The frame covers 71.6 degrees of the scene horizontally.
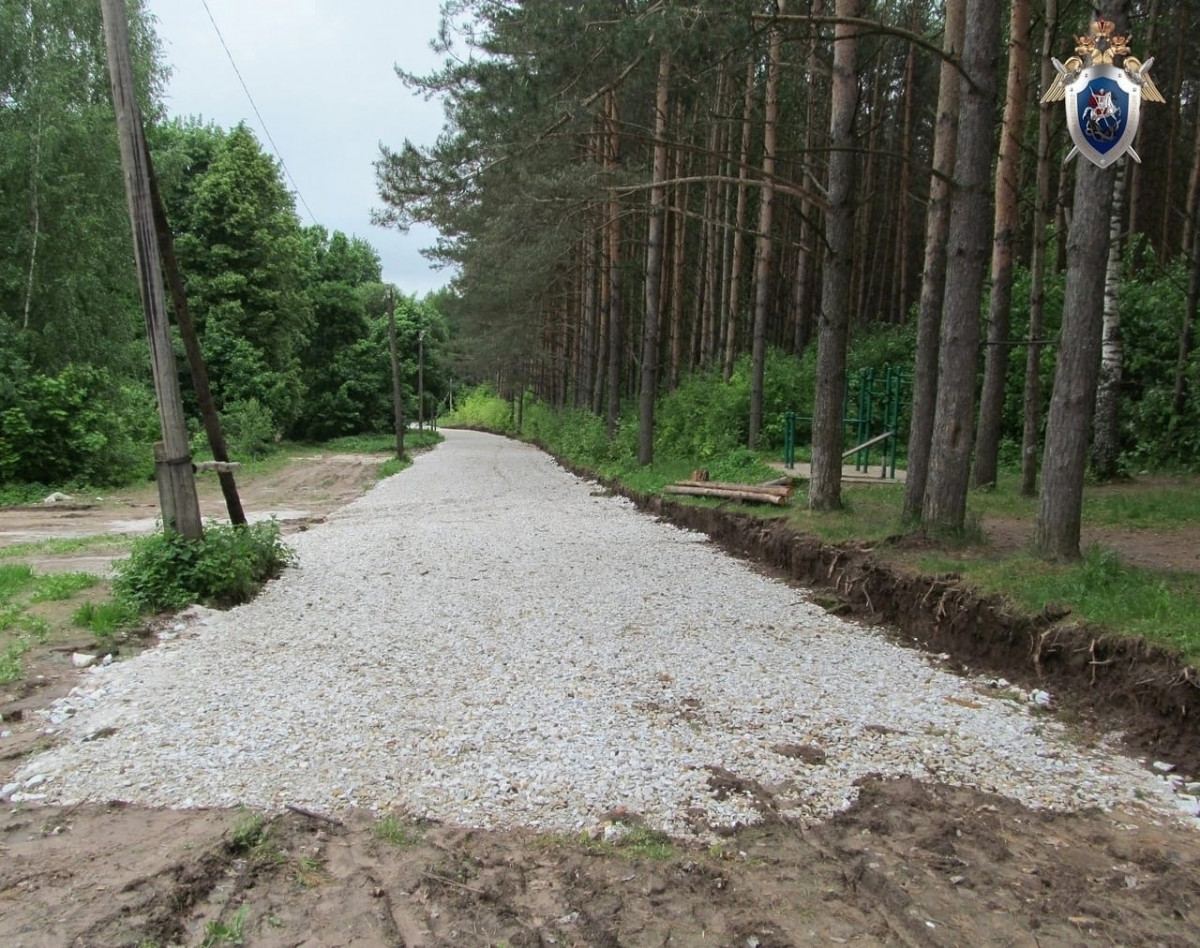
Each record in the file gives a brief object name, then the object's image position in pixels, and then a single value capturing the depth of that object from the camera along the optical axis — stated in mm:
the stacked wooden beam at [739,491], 11664
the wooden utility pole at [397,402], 30578
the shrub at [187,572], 7133
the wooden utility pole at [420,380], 45972
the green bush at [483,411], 62000
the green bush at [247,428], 30438
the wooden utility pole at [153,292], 7609
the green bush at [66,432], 18219
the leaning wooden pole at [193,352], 8352
